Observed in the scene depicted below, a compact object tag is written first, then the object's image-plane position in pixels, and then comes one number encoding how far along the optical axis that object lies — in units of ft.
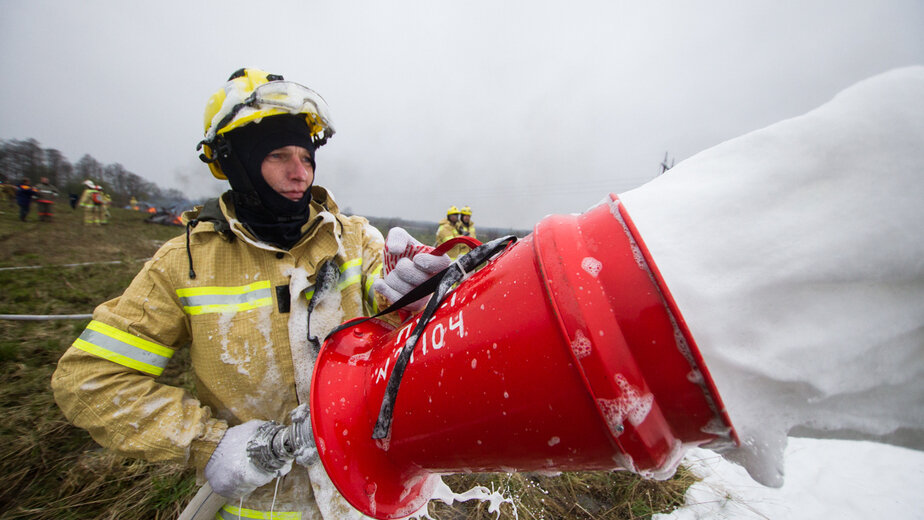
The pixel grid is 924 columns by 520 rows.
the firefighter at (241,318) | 3.97
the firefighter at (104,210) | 47.09
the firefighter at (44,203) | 41.52
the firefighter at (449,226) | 36.47
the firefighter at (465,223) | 38.09
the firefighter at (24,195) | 41.11
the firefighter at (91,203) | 45.59
